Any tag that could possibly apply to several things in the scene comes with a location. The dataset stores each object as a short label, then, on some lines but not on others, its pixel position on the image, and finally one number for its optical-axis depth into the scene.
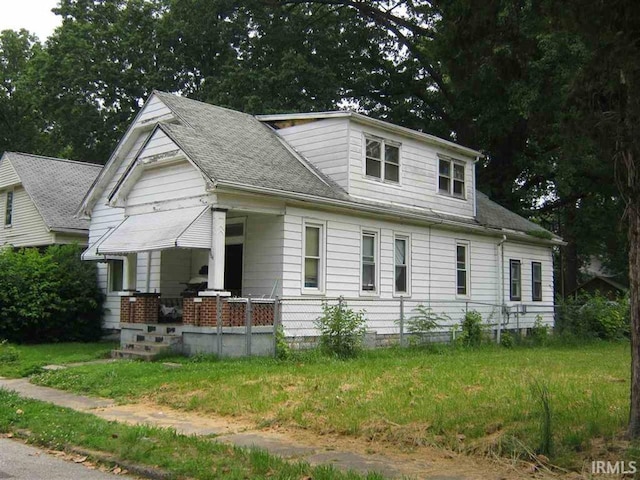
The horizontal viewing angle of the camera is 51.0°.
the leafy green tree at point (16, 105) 41.91
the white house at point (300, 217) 15.55
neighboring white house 23.12
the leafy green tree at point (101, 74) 33.94
